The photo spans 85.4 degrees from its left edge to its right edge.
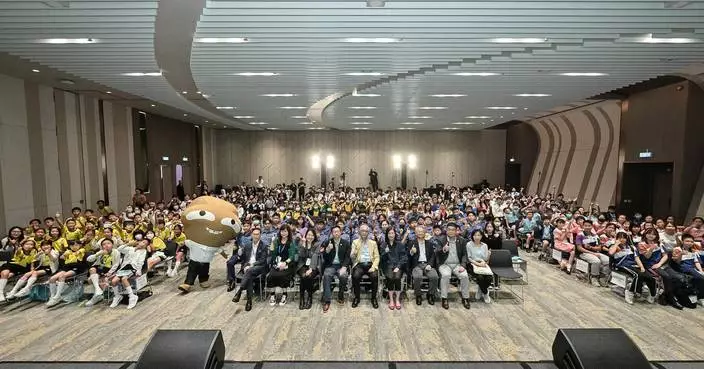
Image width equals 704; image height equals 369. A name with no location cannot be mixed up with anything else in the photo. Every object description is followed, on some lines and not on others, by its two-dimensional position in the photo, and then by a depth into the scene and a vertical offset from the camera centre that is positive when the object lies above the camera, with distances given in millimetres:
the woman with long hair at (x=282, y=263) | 6543 -1716
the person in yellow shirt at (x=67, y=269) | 6555 -1800
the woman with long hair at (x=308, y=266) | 6525 -1801
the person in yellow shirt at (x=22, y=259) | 7016 -1662
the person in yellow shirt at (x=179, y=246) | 8405 -1842
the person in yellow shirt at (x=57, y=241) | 7289 -1401
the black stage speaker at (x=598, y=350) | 3592 -1840
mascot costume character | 7387 -1283
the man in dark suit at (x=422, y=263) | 6590 -1788
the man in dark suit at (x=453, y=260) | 6543 -1742
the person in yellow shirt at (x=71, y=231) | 8281 -1388
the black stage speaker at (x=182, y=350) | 3588 -1777
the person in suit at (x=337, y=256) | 6617 -1644
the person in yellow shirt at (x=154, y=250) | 7629 -1732
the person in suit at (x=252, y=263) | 6551 -1763
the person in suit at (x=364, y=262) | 6523 -1714
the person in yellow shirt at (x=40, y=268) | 6648 -1833
